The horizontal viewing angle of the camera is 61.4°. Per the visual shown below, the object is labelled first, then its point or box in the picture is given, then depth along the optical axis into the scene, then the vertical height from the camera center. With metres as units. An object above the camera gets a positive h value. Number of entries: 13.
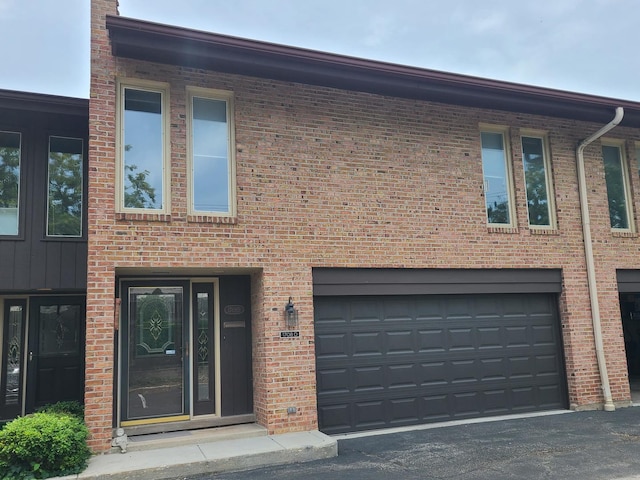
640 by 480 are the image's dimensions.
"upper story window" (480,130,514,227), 9.54 +2.26
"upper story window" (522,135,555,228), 9.82 +2.25
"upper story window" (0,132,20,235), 8.24 +2.21
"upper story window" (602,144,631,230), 10.45 +2.22
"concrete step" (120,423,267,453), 6.94 -1.59
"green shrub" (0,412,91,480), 5.80 -1.36
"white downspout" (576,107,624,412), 9.47 +0.77
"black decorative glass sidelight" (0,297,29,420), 9.04 -0.60
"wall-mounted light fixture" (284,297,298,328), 7.81 -0.02
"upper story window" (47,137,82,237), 8.49 +2.15
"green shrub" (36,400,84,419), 7.60 -1.22
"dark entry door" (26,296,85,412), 9.16 -0.47
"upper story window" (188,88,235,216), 7.79 +2.39
